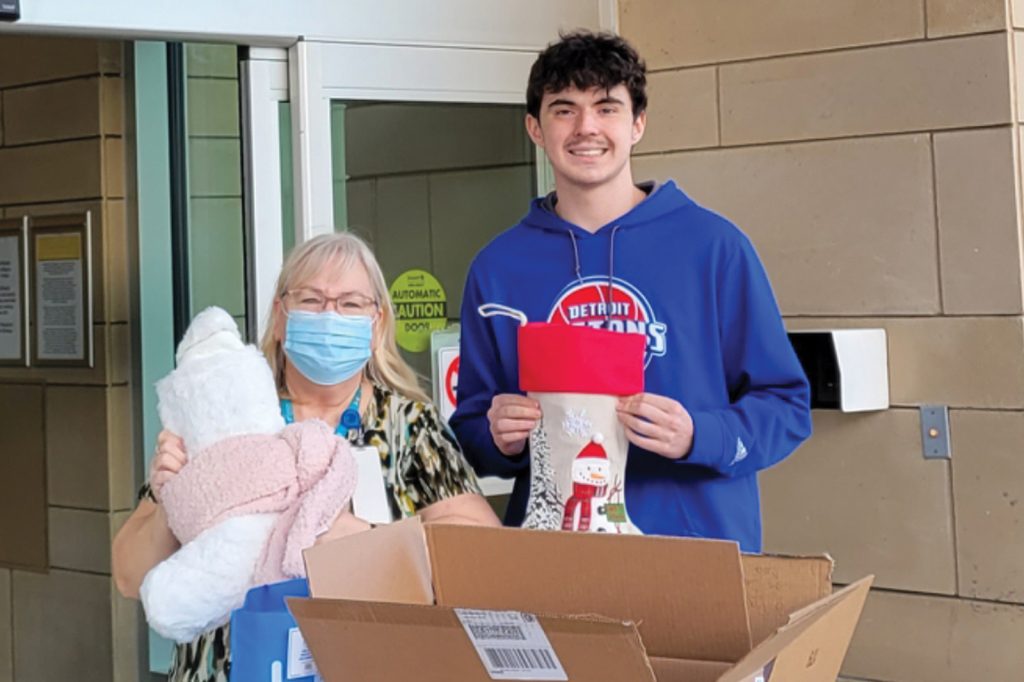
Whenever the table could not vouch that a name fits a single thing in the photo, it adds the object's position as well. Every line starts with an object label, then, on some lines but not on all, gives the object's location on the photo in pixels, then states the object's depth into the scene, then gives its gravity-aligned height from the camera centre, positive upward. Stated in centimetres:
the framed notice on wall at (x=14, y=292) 499 +37
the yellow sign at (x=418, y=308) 352 +19
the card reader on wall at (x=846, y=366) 331 +0
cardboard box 126 -23
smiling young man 217 +11
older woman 205 +1
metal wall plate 329 -16
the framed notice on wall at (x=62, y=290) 473 +36
